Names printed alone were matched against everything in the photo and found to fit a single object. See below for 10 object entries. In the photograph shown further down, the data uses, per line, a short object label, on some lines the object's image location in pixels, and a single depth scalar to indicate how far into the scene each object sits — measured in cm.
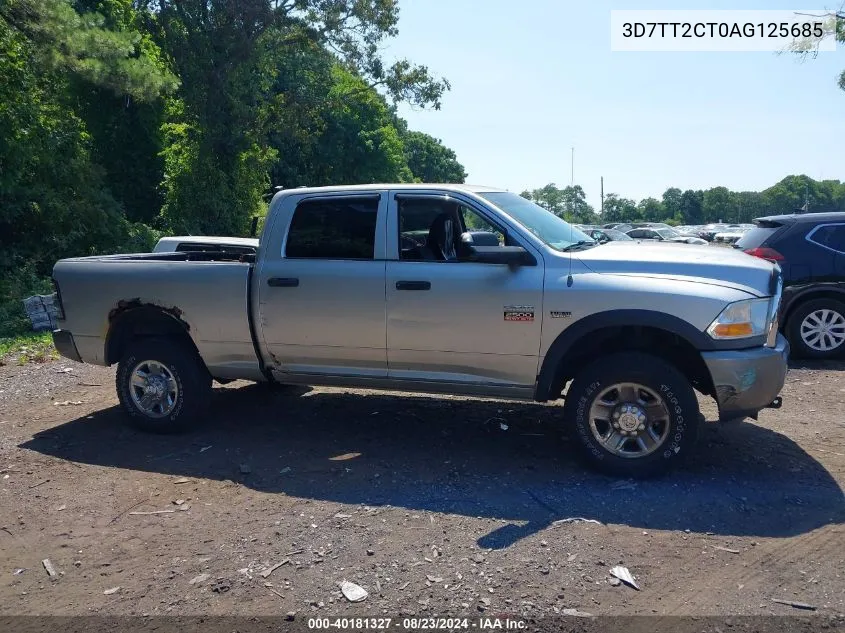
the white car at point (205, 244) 888
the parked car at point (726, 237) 3892
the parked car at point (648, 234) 3997
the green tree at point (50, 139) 1325
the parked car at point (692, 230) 5298
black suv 856
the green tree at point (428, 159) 6938
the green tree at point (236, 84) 2136
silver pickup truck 475
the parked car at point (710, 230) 4670
